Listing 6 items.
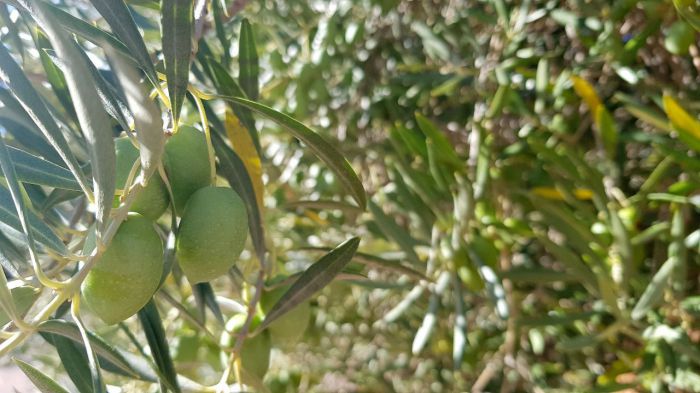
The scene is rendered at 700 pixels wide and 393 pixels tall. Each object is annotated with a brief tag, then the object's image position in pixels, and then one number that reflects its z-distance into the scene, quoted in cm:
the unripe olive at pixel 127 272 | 21
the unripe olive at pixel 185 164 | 23
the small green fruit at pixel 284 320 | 30
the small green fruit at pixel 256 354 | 29
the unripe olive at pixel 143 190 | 23
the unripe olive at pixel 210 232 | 22
